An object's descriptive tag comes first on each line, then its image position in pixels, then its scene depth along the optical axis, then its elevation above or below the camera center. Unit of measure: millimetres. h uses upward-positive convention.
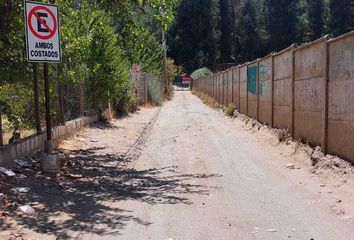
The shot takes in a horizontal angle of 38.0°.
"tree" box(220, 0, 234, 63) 103562 +8343
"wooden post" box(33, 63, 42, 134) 9008 -130
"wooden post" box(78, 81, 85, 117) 15578 -489
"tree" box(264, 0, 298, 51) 97000 +10611
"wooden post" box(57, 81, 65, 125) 12219 -503
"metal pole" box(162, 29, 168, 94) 55894 +1159
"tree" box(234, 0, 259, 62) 103188 +8428
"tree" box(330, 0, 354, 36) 84188 +10219
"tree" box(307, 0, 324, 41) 94812 +11038
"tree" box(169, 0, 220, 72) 97375 +8937
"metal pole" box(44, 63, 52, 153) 8312 -482
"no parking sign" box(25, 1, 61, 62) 7793 +773
